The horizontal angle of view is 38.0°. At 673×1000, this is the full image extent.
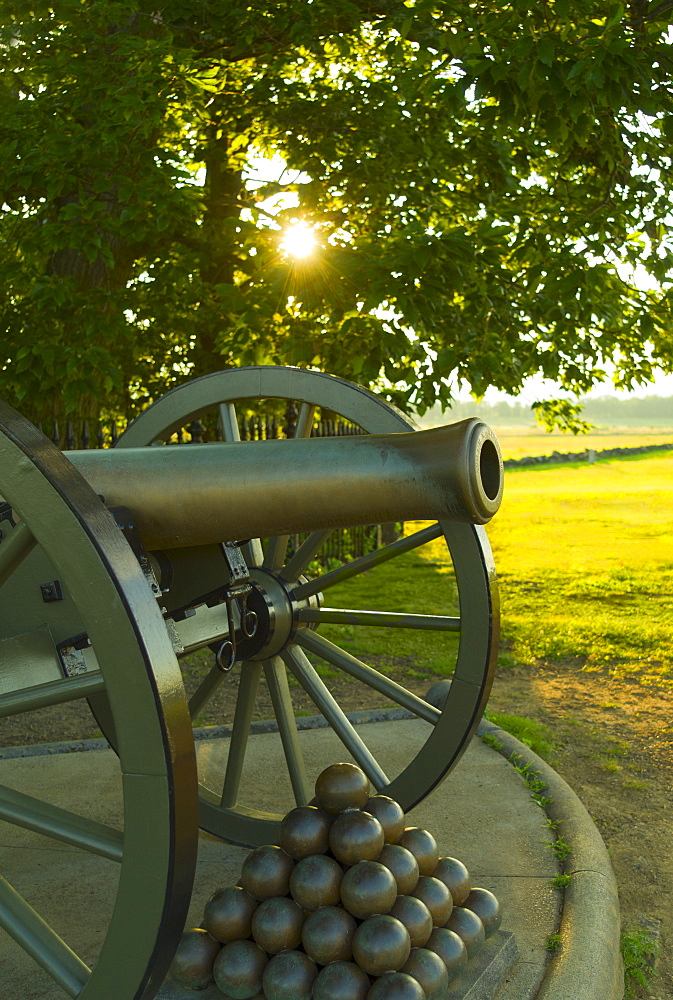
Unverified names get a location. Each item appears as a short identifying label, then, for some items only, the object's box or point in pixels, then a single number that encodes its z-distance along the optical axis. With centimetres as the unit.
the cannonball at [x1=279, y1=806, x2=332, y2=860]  262
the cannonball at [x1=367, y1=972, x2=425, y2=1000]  230
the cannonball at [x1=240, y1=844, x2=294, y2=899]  258
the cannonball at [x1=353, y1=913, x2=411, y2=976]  236
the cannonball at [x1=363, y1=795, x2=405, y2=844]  271
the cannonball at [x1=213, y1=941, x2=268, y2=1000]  246
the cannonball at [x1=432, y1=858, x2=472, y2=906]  277
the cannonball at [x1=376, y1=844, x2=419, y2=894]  257
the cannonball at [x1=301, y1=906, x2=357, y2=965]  241
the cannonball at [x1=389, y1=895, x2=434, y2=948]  248
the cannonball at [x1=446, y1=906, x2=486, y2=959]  265
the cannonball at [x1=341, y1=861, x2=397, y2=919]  244
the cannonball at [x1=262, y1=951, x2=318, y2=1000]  238
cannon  191
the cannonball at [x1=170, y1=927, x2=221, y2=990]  253
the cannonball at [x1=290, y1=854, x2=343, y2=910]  250
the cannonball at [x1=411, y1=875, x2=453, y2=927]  261
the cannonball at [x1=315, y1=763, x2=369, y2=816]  272
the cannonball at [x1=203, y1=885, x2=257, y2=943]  257
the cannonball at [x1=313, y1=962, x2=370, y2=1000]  233
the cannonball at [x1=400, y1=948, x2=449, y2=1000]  239
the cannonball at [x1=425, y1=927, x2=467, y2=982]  252
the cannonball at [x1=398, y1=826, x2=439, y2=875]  272
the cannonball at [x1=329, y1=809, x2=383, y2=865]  255
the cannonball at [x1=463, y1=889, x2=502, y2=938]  278
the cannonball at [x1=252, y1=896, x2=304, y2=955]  249
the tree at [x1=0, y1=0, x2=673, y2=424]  574
